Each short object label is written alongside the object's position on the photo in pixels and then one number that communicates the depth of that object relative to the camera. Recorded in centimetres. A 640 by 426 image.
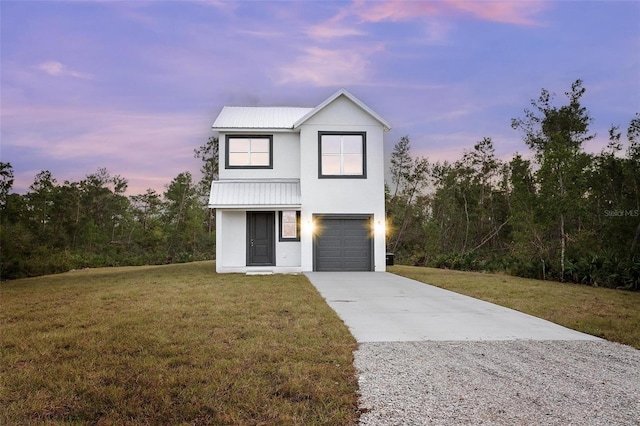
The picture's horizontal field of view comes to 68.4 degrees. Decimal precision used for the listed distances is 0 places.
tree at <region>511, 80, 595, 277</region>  1586
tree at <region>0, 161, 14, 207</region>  1964
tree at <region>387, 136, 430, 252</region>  3212
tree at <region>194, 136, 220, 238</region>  3416
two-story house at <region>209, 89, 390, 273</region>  1772
